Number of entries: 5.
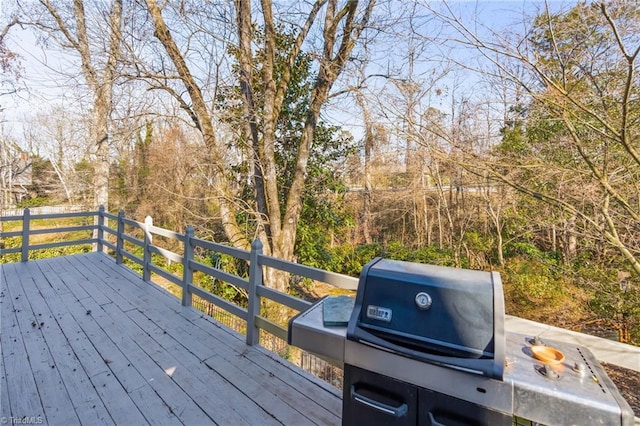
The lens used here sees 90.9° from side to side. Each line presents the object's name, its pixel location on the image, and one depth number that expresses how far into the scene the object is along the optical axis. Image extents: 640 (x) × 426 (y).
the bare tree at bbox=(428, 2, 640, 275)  2.77
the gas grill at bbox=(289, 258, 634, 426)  0.94
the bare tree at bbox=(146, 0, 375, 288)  5.55
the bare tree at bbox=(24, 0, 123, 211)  5.01
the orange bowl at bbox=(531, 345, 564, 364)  1.06
